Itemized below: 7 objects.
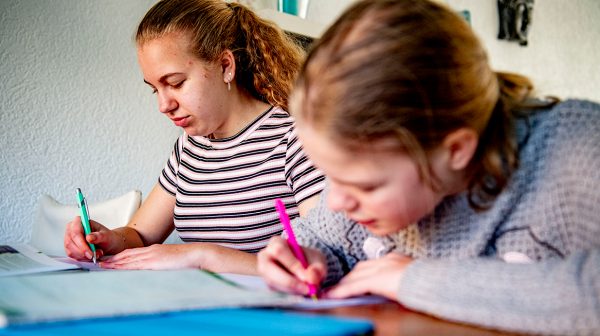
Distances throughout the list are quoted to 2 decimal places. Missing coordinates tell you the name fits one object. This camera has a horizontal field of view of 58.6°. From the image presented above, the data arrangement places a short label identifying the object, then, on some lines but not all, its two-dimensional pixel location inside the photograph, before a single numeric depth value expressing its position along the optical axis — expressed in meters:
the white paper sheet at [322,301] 0.55
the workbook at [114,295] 0.48
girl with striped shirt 1.16
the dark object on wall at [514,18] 3.11
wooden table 0.47
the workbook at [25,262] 0.86
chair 1.40
